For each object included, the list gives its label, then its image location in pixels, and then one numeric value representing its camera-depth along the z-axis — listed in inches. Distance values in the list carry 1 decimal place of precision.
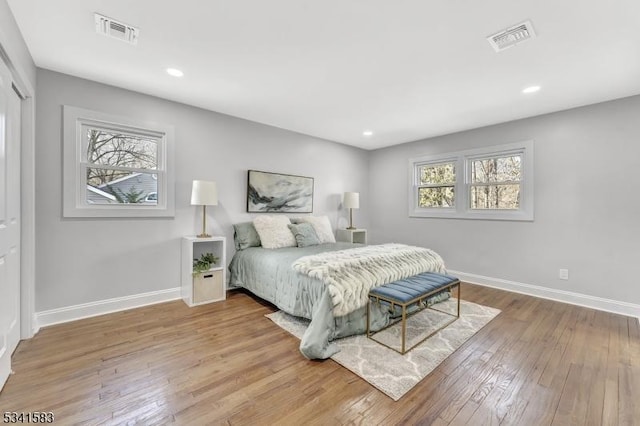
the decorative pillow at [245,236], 144.6
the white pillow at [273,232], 142.7
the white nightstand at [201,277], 123.4
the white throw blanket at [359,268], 89.5
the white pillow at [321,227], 162.2
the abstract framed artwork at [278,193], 154.9
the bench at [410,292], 86.7
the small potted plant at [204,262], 125.9
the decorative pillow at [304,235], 147.2
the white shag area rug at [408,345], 72.6
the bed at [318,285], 85.7
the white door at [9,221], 67.9
